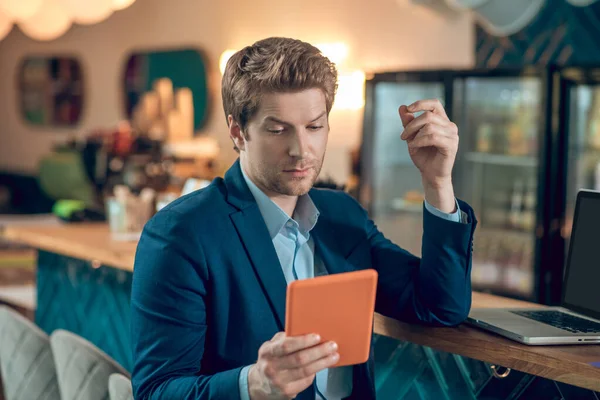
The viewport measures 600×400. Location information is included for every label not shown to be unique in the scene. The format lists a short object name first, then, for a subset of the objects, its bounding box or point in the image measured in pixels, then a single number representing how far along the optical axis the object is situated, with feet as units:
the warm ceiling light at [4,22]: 15.34
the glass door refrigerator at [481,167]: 16.38
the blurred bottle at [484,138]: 17.19
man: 5.30
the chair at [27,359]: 8.11
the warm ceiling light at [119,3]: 14.01
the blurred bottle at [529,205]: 16.70
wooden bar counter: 5.04
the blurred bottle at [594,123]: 15.17
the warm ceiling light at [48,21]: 15.30
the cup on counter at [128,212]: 11.53
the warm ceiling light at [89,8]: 13.53
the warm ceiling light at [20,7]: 13.94
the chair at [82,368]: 6.99
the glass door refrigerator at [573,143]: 14.16
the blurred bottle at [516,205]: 16.96
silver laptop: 5.68
